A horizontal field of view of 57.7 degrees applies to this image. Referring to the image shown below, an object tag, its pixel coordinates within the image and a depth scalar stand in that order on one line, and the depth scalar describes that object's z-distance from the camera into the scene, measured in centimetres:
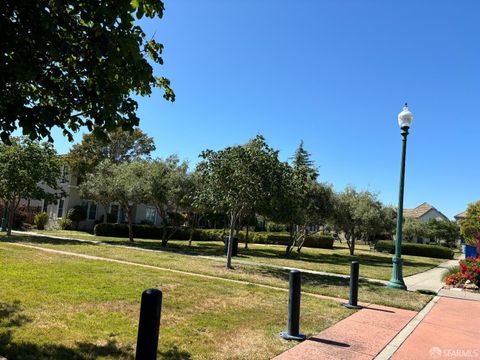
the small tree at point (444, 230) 5525
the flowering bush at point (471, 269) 1378
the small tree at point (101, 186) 2474
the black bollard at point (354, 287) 901
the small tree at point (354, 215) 2742
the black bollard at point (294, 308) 632
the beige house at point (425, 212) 7531
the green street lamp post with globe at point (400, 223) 1259
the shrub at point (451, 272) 1571
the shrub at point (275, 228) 4994
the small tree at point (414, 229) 5094
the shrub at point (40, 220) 3034
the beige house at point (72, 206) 3353
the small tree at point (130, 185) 2300
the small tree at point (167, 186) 2217
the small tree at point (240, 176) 1392
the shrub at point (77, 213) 3232
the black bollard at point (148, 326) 375
